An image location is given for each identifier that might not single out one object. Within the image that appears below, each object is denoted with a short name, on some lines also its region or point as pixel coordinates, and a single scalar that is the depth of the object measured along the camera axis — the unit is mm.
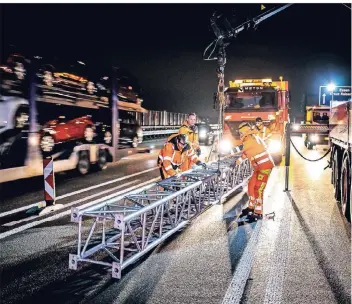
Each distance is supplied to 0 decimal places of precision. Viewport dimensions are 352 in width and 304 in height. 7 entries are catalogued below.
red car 11211
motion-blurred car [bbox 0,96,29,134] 9570
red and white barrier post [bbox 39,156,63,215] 7785
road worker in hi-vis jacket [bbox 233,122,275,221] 6961
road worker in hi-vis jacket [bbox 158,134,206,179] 7105
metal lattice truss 4477
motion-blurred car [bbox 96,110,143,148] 14883
